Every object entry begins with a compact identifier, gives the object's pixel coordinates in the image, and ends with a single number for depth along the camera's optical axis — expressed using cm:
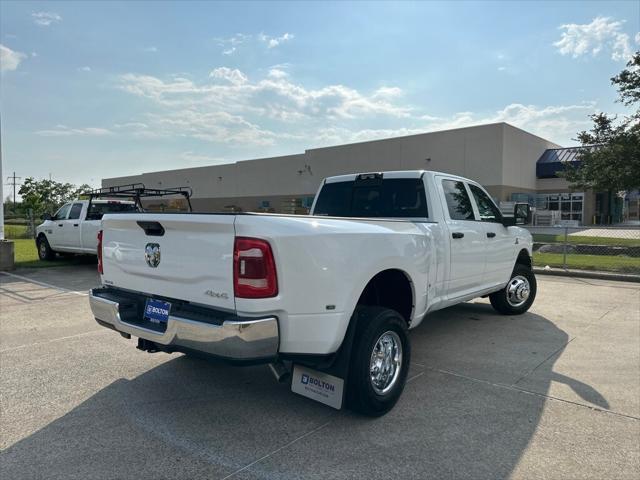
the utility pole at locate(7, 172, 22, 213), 7751
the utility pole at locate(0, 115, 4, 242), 1202
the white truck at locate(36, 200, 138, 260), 1203
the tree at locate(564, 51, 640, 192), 1916
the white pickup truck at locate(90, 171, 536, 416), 299
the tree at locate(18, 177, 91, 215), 4485
